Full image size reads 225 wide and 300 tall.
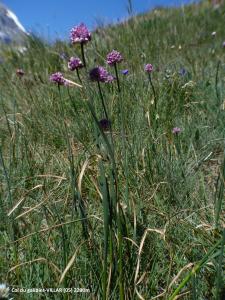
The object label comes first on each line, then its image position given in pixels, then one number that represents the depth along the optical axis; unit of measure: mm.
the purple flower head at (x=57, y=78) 569
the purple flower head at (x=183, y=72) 1070
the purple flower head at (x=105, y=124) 445
